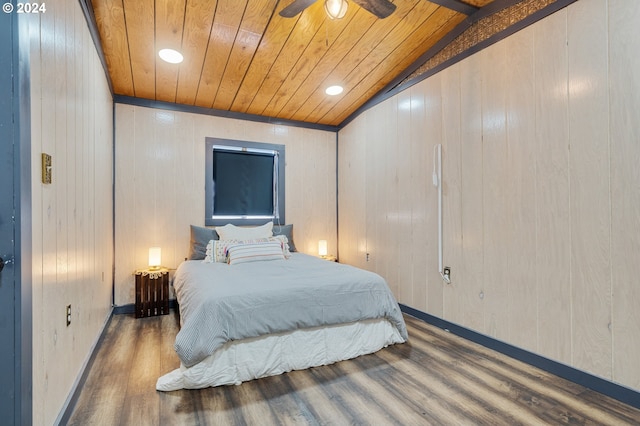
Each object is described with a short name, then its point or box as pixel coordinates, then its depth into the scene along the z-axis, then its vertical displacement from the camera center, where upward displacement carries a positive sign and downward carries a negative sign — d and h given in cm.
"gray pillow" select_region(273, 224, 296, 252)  410 -27
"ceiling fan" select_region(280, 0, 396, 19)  200 +136
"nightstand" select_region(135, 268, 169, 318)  329 -87
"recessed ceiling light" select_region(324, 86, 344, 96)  362 +144
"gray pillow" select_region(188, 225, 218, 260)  358 -33
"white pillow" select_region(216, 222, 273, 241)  366 -25
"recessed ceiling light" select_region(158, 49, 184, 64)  275 +142
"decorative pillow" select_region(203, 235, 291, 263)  342 -41
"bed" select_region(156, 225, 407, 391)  194 -77
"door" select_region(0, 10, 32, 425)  104 -4
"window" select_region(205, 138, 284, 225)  399 +39
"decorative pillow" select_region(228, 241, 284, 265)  322 -43
